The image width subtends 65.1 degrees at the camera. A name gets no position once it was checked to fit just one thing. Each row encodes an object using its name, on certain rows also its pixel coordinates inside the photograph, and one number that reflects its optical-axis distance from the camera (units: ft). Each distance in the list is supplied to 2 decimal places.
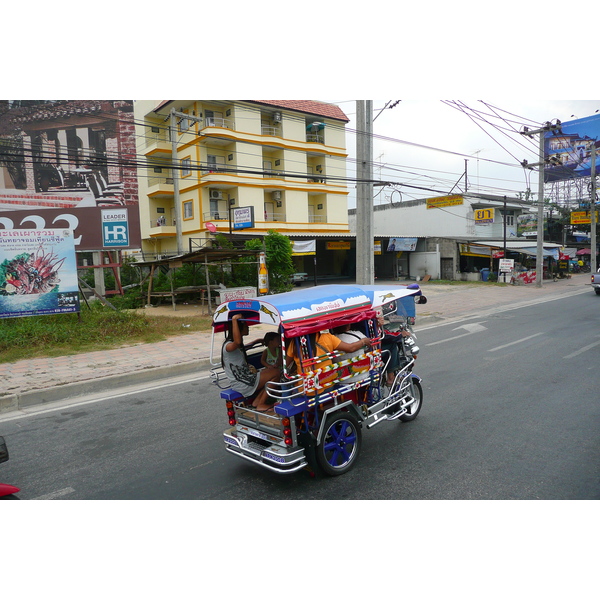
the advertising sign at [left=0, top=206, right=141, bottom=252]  49.19
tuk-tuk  13.98
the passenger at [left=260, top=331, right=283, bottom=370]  15.10
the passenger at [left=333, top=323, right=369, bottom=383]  15.60
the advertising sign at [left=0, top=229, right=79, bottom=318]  36.73
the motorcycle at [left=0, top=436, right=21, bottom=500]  12.35
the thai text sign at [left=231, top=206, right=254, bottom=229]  81.56
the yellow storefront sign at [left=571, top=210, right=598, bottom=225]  118.01
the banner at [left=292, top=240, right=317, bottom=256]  88.07
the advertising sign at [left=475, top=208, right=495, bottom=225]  110.97
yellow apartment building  99.40
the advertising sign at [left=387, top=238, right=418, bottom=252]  106.83
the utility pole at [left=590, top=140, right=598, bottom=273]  107.14
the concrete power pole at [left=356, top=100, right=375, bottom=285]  42.63
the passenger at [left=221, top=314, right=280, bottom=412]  15.34
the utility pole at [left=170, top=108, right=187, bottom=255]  69.77
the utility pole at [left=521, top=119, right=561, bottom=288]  85.25
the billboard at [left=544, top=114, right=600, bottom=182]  126.31
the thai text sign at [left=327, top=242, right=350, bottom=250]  102.32
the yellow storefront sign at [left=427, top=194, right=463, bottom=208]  117.80
